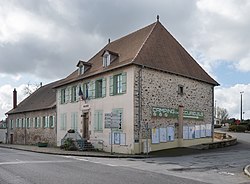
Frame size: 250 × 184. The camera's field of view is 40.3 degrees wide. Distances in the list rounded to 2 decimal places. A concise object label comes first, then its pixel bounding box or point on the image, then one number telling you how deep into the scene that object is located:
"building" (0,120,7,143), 57.03
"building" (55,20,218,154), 24.70
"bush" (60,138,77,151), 28.33
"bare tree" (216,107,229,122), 101.01
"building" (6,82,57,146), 39.41
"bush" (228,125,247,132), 48.41
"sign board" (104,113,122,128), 23.80
